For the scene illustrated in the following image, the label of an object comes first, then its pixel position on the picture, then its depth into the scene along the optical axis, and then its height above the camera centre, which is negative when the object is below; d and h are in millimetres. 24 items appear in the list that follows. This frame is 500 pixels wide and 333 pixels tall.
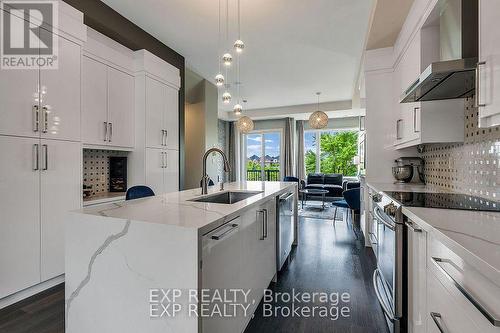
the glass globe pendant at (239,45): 2346 +1135
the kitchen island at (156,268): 1032 -475
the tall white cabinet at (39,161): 1995 +31
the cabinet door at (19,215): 1970 -418
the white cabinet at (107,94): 2803 +867
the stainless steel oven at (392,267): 1503 -655
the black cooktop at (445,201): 1395 -225
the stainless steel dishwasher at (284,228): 2412 -658
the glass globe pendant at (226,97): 3172 +866
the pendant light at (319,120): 5762 +1069
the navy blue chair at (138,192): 2252 -256
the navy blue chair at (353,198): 4016 -517
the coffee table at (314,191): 6305 -663
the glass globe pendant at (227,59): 2480 +1069
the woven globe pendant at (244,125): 5590 +914
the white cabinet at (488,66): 1159 +490
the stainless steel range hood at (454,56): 1456 +721
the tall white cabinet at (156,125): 3428 +594
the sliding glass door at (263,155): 8844 +380
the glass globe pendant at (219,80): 2738 +948
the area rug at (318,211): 5383 -1078
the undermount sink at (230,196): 2204 -285
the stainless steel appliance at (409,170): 2943 -48
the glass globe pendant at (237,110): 3620 +823
